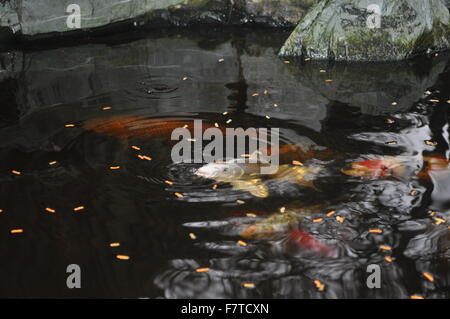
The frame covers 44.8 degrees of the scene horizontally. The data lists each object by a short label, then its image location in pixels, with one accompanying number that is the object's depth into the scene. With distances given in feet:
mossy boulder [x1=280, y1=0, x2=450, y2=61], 26.04
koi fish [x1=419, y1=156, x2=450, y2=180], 15.65
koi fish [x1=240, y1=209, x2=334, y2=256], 12.71
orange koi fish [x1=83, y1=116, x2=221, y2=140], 18.07
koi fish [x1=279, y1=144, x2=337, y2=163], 16.52
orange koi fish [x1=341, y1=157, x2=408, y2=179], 15.61
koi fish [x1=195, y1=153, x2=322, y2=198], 15.01
